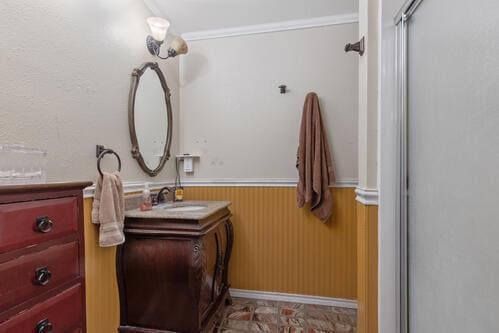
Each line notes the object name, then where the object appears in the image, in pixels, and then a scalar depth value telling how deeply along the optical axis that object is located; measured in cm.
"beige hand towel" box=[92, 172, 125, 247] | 125
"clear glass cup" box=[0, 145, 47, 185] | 86
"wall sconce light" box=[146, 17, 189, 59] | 173
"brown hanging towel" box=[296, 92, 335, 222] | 196
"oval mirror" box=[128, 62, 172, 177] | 167
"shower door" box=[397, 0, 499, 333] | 68
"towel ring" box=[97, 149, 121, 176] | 129
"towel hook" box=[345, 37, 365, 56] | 138
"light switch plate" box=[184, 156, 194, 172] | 228
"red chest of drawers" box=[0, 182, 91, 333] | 70
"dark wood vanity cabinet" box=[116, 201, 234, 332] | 139
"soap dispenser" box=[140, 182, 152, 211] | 158
